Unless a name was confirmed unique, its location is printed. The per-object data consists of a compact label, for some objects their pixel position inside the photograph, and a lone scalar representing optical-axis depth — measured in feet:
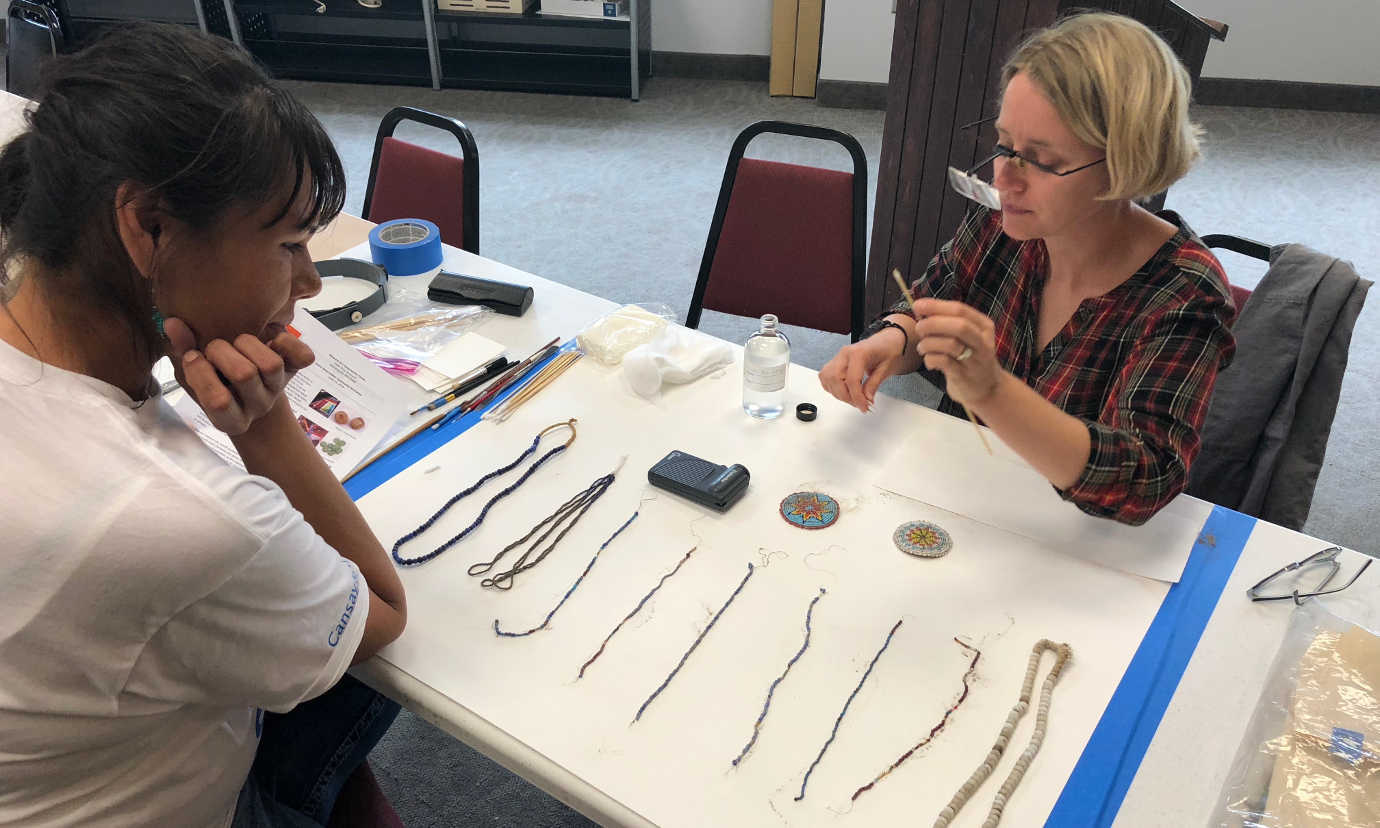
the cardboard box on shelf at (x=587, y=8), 15.61
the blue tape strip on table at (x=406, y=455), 4.58
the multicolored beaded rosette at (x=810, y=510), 4.33
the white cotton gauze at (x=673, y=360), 5.16
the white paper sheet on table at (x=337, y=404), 4.73
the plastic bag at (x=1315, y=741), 3.06
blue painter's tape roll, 6.25
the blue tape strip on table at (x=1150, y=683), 3.17
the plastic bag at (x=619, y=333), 5.45
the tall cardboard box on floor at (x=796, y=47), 15.76
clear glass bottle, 5.07
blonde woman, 3.96
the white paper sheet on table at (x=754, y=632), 3.25
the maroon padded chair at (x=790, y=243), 6.82
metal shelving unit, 16.75
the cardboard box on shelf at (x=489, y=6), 15.79
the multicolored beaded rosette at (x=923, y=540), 4.15
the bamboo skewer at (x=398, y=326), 5.61
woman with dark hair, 2.70
